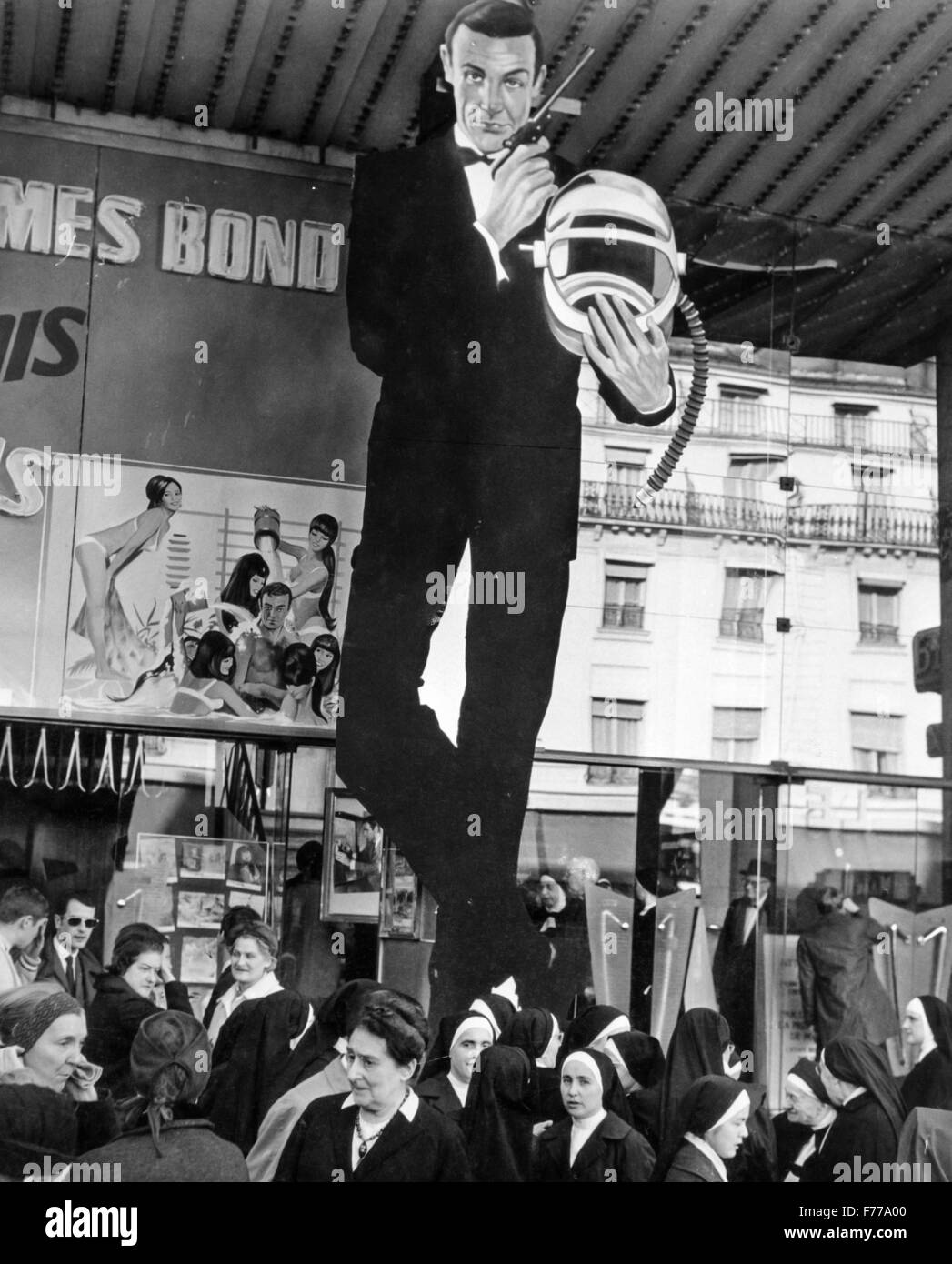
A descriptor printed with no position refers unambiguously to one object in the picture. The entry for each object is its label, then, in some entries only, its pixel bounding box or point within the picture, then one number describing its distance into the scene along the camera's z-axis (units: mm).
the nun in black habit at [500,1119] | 5781
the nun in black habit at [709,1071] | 5965
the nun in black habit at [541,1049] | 5875
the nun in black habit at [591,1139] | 5840
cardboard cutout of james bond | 5965
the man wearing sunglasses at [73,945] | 5559
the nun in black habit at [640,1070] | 5938
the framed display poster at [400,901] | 5852
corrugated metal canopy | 5906
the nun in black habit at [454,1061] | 5762
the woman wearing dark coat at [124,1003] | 5539
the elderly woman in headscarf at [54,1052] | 5477
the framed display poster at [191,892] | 5609
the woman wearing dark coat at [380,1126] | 5652
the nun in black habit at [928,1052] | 6156
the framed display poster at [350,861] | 5820
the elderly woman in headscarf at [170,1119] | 5484
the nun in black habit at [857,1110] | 6000
